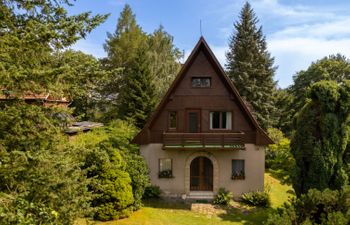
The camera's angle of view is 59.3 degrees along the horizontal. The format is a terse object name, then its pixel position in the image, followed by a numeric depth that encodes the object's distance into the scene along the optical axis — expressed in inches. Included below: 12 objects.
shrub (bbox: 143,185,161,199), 782.5
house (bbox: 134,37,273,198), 799.7
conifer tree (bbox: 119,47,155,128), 1296.8
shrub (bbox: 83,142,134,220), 570.3
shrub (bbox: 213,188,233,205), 764.9
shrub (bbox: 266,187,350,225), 327.9
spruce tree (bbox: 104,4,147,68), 1546.8
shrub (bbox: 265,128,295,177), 912.1
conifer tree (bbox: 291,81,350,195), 576.7
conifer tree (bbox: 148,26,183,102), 1389.0
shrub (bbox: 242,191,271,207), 761.6
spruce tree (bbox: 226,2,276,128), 1220.5
